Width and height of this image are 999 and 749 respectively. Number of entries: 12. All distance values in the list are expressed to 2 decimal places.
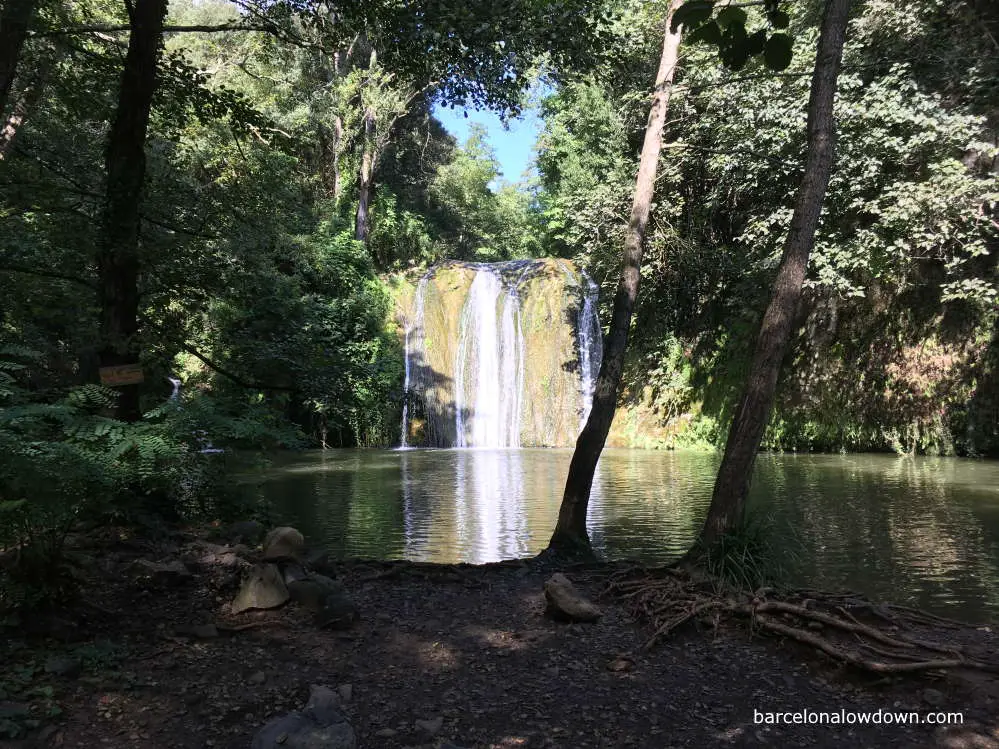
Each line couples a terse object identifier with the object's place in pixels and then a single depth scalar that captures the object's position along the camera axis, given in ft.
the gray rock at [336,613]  11.89
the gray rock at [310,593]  12.46
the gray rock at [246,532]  17.15
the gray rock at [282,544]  13.46
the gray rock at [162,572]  12.55
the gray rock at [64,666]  8.75
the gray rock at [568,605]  12.73
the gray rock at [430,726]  8.81
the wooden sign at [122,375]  15.56
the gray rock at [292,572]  12.85
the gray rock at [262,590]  12.17
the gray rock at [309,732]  7.77
